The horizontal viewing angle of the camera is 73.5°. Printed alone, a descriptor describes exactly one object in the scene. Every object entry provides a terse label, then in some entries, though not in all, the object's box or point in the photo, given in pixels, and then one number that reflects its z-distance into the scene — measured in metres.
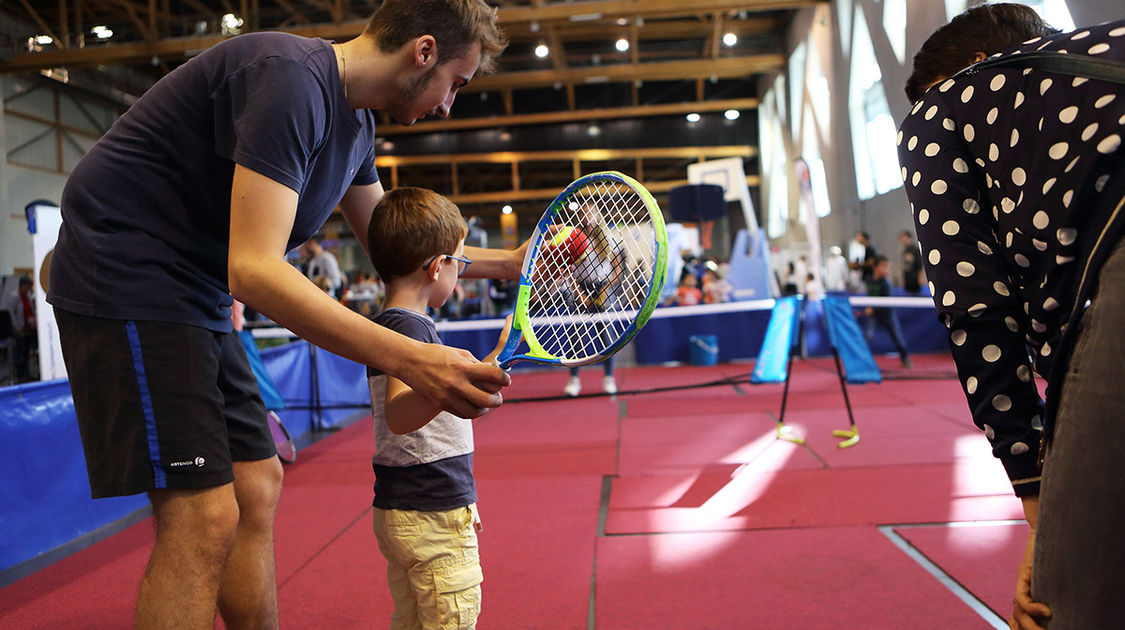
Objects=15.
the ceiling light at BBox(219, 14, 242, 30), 14.19
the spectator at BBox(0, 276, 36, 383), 8.70
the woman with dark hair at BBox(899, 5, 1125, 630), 0.88
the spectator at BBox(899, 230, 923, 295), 10.29
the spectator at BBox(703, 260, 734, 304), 10.75
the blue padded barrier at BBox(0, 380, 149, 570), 2.98
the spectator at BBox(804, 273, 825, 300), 11.56
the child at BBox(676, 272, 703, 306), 10.67
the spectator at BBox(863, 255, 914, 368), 8.56
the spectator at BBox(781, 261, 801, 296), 14.30
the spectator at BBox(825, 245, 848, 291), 13.16
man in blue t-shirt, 1.25
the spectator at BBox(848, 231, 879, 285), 11.01
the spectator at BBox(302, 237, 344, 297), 8.61
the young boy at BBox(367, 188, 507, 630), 1.57
